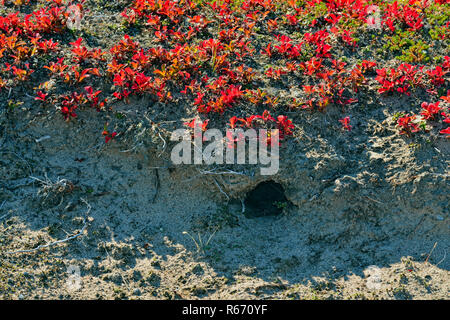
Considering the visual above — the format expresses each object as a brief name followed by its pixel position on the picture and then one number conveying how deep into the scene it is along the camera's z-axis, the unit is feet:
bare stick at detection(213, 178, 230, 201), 19.38
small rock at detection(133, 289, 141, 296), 16.53
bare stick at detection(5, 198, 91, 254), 17.34
